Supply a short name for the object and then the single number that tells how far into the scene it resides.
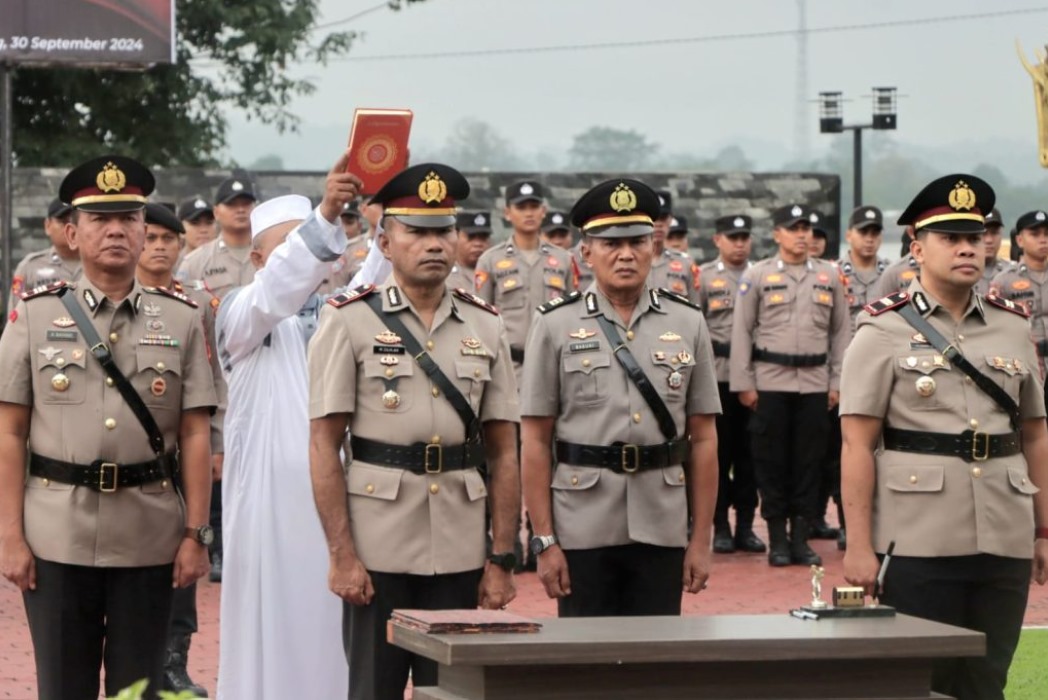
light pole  31.53
